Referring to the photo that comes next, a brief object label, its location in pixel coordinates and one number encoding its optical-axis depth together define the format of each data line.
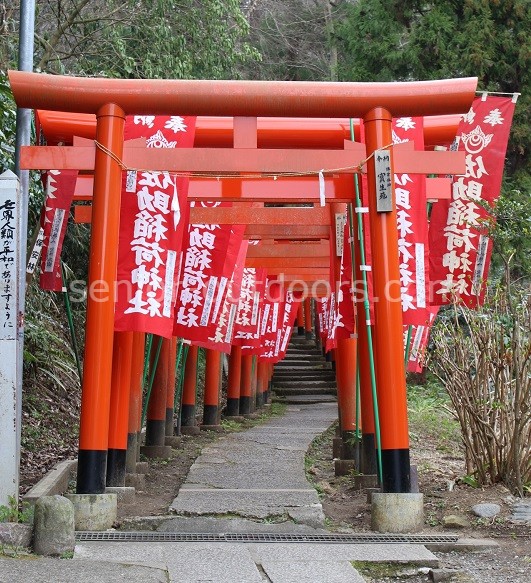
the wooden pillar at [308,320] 35.06
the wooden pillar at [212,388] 15.83
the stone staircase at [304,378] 25.09
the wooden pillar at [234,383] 18.52
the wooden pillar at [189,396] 14.91
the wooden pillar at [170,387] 11.54
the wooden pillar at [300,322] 36.35
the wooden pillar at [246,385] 19.50
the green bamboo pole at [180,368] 13.67
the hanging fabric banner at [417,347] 11.34
